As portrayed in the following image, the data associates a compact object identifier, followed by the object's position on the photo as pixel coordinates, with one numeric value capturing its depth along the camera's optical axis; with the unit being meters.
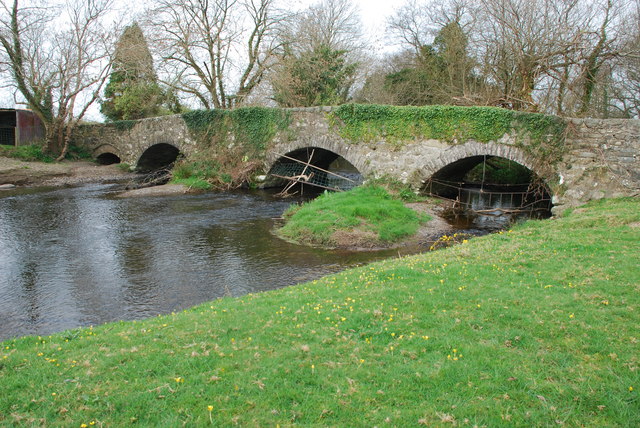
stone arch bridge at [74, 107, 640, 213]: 13.45
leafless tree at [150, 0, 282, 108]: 25.98
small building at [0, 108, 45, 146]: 29.98
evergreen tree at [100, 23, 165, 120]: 26.83
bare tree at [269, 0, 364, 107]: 26.11
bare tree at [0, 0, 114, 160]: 26.44
